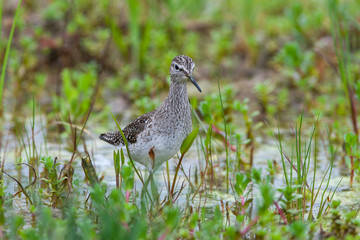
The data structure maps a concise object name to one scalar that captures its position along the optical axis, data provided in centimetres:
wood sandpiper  983
